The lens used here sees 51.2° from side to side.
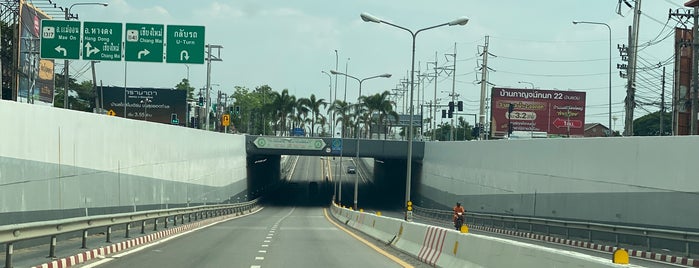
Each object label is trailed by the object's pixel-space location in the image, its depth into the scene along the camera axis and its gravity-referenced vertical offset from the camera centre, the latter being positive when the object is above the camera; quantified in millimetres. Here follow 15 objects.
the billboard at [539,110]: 73500 +2754
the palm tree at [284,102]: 107438 +4052
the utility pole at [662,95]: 61062 +4022
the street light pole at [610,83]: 51691 +4033
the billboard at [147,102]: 88062 +2895
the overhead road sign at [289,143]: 72125 -1342
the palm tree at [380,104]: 102500 +4002
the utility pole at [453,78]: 83700 +6924
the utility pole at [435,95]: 102369 +5401
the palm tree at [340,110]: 108312 +3225
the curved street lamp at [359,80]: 52312 +4687
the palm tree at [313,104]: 107994 +3992
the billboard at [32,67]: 51812 +4299
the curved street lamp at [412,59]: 33188 +3622
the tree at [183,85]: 154725 +8843
